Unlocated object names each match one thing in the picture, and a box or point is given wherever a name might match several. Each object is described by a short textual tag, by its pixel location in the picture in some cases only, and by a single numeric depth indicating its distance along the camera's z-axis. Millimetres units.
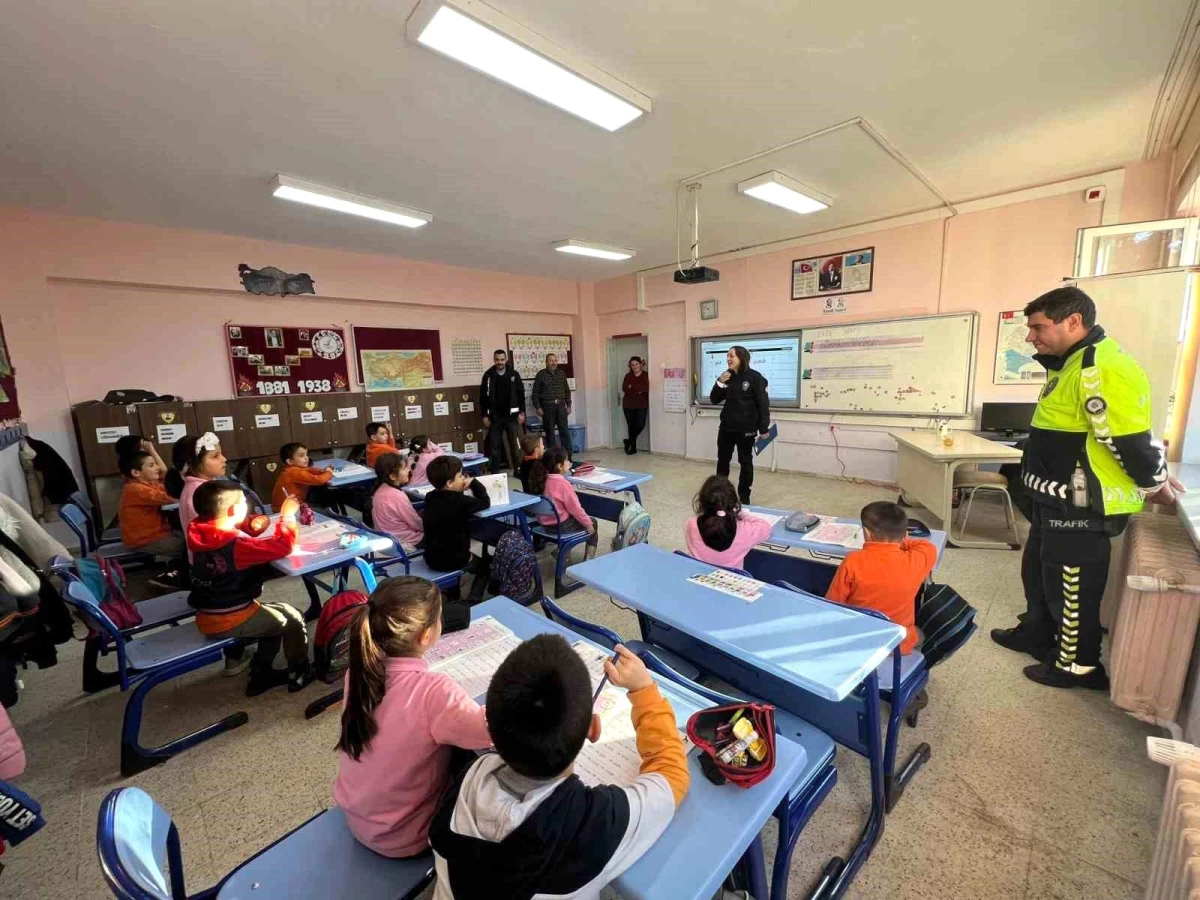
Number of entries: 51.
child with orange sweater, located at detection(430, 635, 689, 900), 675
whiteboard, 4758
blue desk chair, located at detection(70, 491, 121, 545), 3343
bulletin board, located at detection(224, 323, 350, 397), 5137
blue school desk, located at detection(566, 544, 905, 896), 1153
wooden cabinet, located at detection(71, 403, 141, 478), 4129
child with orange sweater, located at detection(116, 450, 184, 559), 3119
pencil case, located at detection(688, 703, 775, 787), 851
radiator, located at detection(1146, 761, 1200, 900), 793
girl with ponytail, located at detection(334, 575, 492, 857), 950
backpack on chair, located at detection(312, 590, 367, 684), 1760
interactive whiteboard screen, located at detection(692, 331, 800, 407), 5961
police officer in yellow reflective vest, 1810
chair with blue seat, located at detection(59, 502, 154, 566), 3012
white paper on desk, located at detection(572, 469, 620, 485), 3506
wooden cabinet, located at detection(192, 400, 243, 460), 4711
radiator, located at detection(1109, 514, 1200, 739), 1688
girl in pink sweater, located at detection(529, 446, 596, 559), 3141
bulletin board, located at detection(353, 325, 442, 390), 5953
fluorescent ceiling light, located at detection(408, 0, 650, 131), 1913
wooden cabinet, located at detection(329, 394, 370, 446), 5574
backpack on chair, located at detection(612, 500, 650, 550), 2643
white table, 3432
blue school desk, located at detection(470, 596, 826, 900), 709
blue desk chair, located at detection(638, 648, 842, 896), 1084
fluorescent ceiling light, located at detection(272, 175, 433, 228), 3506
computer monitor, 4395
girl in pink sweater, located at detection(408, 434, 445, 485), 3942
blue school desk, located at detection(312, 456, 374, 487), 3797
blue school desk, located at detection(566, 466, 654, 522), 3395
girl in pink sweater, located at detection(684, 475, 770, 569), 2043
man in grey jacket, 7074
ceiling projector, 4113
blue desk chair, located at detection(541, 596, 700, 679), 1319
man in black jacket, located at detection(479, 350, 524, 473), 6340
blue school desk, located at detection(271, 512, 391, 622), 2090
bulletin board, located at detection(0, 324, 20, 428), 3637
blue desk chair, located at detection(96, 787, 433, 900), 776
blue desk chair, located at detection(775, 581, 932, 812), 1447
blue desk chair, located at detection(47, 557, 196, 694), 2063
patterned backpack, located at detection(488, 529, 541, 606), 2594
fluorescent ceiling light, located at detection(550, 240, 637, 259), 5500
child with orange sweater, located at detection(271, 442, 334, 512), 3656
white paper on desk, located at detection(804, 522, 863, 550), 2047
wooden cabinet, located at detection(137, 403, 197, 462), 4398
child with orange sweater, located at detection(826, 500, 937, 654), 1587
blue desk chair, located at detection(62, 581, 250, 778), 1743
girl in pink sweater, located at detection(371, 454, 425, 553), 2859
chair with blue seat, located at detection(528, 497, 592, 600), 3068
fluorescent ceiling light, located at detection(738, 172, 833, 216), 3728
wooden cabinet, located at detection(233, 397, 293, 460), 4965
